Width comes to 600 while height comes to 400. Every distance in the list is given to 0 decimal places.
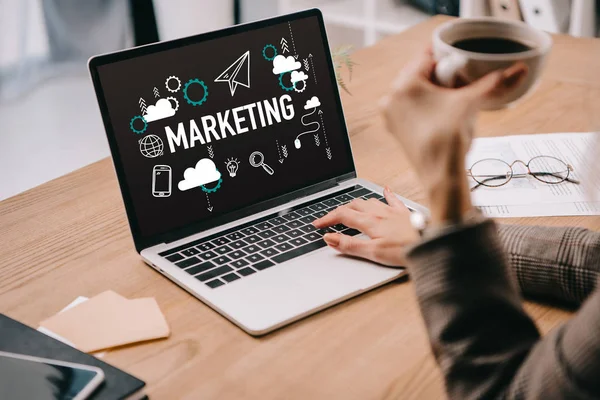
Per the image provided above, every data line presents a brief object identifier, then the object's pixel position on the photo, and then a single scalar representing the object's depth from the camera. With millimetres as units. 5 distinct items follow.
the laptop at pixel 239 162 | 896
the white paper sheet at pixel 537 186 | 1060
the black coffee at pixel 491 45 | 751
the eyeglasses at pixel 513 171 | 1151
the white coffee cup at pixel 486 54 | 696
